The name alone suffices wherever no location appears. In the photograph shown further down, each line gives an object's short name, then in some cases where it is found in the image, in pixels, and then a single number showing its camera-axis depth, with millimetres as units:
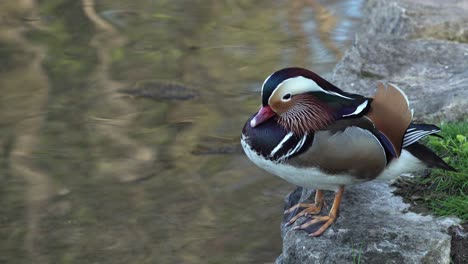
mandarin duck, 6719
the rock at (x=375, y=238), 6863
